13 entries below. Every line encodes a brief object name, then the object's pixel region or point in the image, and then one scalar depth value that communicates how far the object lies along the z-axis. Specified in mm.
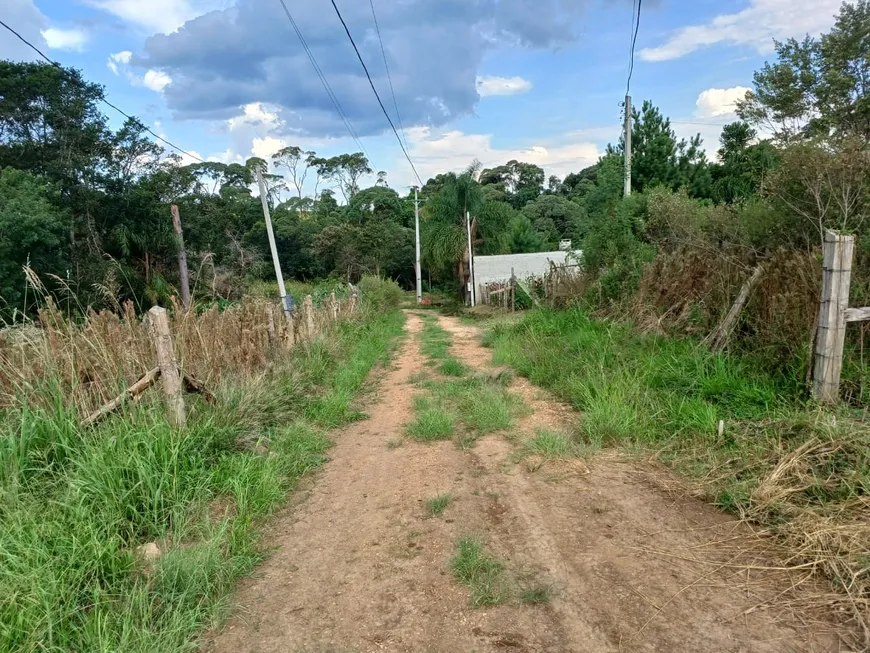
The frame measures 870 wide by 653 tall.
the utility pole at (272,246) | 12129
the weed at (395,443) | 5056
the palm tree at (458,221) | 28422
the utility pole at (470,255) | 27214
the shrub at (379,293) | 22609
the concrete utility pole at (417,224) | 29219
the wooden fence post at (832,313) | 3945
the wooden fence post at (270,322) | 7453
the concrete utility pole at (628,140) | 13401
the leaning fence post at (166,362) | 4273
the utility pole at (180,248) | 24906
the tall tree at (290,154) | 65438
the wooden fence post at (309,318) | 9680
